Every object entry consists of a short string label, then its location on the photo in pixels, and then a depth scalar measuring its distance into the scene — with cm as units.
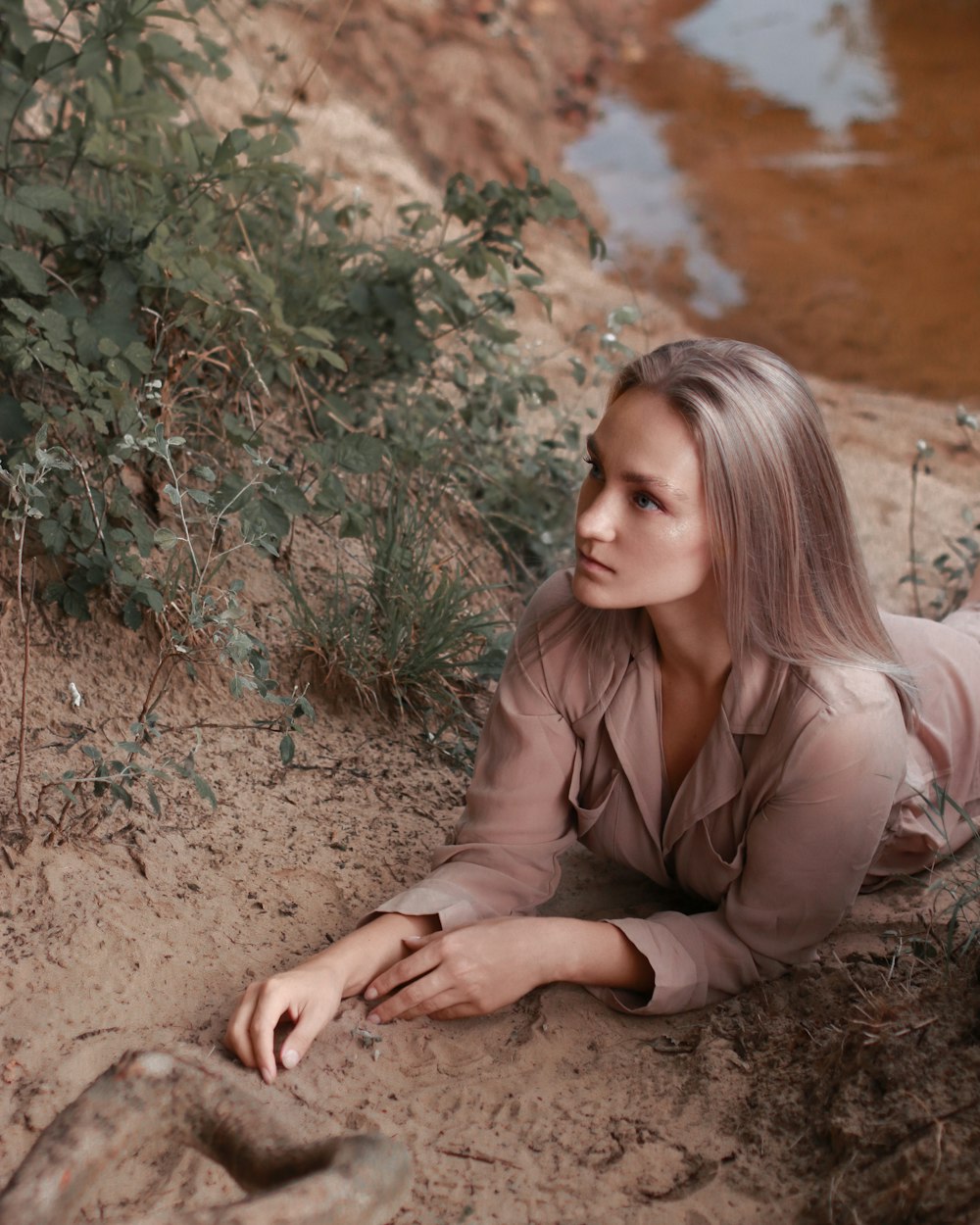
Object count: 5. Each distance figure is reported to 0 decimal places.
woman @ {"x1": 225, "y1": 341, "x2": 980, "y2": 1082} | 197
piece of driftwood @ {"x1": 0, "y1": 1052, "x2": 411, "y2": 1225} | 142
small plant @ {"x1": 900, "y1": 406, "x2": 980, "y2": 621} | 360
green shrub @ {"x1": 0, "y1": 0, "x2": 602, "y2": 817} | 254
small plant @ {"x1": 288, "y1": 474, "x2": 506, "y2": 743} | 285
